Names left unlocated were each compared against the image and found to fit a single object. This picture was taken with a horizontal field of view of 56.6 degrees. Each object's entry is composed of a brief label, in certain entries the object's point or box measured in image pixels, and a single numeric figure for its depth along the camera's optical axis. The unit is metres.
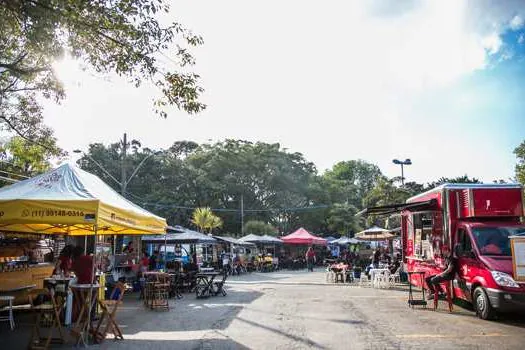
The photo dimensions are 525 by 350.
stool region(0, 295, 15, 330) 9.46
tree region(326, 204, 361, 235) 51.88
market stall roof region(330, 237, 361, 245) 38.78
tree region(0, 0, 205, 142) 8.30
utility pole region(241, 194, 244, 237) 46.47
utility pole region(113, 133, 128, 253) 25.35
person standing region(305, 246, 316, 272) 32.94
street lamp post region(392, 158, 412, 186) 30.18
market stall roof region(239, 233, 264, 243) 32.72
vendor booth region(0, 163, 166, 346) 8.43
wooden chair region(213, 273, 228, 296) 15.76
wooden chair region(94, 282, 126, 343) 8.14
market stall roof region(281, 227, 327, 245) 33.03
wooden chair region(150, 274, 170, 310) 12.69
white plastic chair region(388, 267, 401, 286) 19.17
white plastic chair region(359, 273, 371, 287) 20.37
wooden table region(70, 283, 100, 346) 7.99
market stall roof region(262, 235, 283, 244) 33.45
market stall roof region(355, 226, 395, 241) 25.23
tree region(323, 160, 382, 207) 77.79
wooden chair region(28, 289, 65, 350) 7.53
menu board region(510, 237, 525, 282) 9.41
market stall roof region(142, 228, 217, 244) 20.89
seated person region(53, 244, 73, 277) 11.04
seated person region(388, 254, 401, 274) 20.58
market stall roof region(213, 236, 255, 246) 28.05
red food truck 9.85
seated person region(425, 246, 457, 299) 11.51
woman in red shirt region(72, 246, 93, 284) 9.30
